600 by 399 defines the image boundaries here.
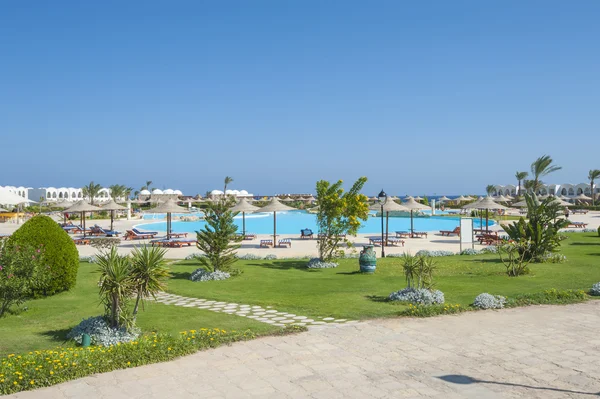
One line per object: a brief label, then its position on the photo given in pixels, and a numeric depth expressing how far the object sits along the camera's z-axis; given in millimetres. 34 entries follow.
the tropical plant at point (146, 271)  7020
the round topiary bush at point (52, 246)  10219
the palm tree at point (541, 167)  47875
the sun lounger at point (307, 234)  25772
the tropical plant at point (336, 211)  15205
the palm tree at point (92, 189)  54562
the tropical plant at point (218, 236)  13000
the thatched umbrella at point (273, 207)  22938
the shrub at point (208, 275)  12734
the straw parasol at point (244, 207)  23391
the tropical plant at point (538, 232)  15328
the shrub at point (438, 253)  17688
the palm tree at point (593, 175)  62156
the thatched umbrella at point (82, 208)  25314
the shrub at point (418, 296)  9352
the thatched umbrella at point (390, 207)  22703
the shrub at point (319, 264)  15242
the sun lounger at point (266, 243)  22262
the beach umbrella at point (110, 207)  26616
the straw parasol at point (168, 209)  22953
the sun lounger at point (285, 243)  22070
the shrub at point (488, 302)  9062
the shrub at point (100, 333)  6809
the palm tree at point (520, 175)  63659
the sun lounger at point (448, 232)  25581
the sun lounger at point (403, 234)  26119
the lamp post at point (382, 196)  17498
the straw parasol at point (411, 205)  25328
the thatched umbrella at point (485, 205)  24292
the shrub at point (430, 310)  8594
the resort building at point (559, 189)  71438
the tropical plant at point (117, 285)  6793
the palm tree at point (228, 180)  79688
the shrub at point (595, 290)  10211
